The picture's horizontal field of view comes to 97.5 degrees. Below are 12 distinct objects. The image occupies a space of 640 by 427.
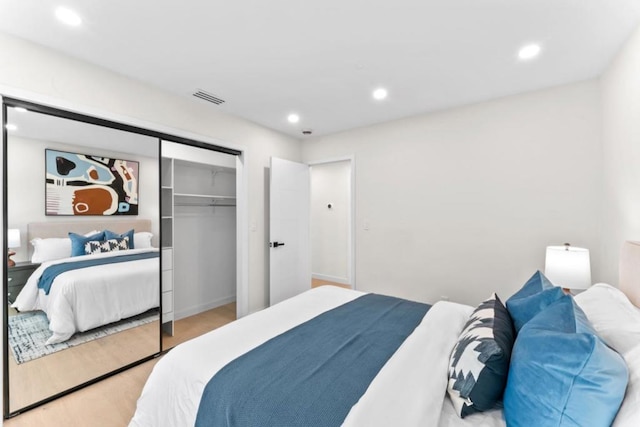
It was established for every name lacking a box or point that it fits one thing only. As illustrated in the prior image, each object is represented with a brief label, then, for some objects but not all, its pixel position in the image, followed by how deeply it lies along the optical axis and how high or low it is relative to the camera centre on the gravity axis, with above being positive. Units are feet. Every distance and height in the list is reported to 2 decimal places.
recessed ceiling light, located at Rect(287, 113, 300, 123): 10.79 +3.84
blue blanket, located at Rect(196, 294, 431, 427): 3.48 -2.35
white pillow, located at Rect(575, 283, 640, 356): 3.36 -1.45
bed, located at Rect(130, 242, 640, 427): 2.66 -2.27
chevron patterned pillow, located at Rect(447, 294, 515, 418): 3.42 -1.98
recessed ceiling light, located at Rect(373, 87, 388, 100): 8.68 +3.86
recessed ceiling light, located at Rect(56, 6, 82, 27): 5.32 +3.89
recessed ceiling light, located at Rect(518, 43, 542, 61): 6.44 +3.87
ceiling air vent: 8.79 +3.86
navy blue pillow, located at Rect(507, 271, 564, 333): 4.02 -1.34
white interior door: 12.09 -0.73
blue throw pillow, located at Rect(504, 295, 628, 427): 2.50 -1.58
